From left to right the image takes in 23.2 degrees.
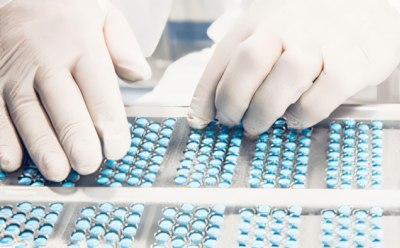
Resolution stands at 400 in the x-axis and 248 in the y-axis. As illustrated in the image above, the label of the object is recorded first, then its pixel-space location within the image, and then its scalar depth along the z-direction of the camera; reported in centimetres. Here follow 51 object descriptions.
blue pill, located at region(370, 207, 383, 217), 67
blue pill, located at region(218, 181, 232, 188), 71
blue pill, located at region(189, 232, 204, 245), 67
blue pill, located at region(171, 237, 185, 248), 67
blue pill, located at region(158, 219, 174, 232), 68
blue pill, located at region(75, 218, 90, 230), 69
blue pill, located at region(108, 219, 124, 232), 69
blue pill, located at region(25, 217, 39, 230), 70
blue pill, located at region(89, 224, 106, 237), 69
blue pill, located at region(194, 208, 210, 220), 69
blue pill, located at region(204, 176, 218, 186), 72
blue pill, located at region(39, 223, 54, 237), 69
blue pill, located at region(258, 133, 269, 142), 77
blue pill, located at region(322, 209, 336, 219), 68
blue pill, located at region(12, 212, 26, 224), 70
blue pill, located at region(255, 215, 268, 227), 68
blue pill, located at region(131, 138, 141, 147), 78
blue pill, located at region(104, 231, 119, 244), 68
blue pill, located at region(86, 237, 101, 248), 68
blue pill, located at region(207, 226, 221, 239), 67
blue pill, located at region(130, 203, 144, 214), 70
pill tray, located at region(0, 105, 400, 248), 68
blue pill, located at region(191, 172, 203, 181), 72
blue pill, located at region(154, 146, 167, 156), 76
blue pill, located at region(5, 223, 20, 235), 69
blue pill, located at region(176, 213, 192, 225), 68
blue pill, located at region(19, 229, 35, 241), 69
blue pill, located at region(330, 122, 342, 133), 77
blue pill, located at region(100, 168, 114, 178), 74
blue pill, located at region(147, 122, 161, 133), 79
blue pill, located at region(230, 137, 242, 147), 76
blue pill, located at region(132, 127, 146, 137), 79
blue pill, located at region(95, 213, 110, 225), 70
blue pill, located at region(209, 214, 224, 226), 68
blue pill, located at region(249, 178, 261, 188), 71
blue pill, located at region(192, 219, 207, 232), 68
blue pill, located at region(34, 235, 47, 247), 68
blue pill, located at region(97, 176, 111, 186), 73
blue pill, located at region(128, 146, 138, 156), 77
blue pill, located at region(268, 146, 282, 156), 75
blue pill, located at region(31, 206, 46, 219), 71
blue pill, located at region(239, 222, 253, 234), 67
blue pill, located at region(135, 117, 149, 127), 80
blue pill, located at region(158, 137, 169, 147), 77
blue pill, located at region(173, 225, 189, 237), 68
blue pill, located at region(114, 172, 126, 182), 73
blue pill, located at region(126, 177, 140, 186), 72
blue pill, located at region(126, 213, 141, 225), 69
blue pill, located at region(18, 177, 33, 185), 74
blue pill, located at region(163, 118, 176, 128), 80
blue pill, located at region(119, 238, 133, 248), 67
